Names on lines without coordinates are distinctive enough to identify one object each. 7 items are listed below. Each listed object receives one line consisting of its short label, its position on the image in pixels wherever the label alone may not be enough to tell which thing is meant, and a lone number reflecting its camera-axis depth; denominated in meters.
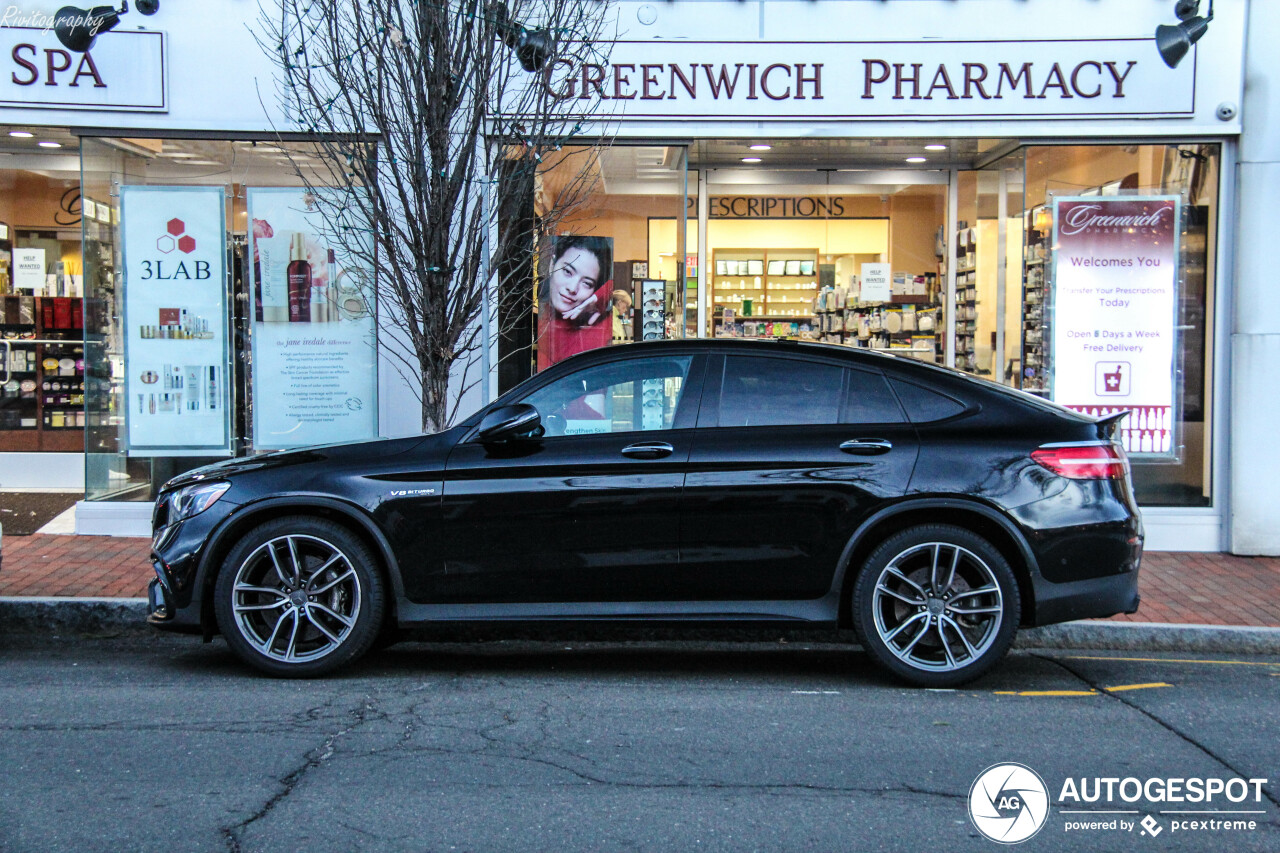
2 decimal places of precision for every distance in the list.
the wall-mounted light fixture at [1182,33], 9.30
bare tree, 7.45
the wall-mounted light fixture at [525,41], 7.55
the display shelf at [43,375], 12.09
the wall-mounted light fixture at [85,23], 9.44
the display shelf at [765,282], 13.93
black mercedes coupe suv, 5.67
